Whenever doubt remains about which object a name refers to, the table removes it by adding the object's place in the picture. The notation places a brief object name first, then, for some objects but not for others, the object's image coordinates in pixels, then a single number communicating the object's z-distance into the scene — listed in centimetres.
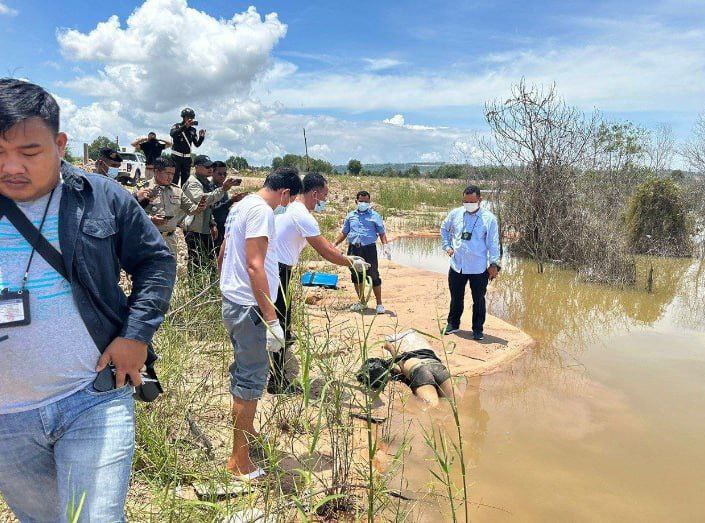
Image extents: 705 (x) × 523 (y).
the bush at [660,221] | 1297
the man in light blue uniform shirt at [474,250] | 572
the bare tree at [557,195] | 1070
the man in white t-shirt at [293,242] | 376
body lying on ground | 448
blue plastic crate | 808
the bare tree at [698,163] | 1601
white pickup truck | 1928
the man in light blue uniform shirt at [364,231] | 713
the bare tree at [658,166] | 1762
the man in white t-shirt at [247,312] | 266
